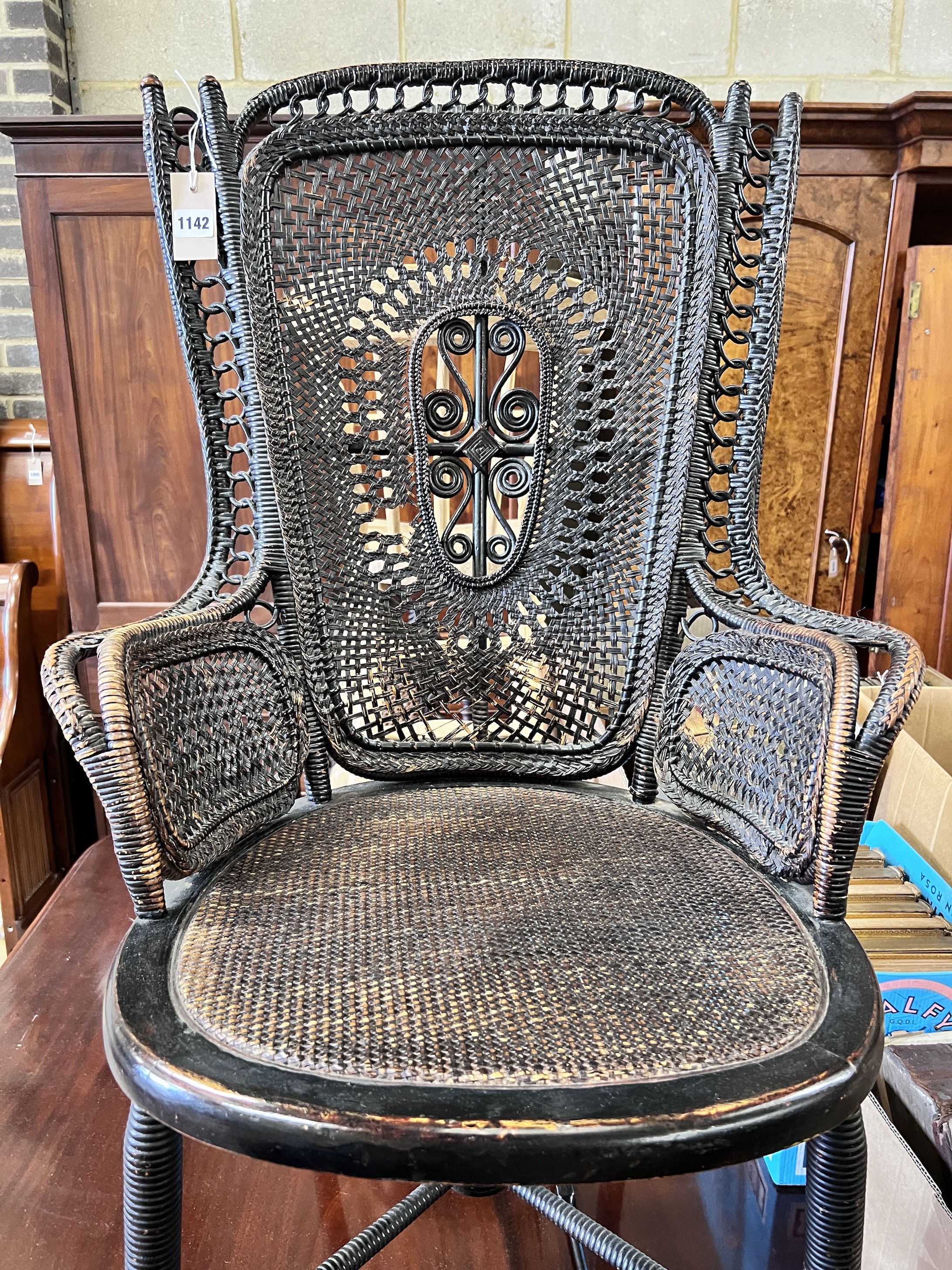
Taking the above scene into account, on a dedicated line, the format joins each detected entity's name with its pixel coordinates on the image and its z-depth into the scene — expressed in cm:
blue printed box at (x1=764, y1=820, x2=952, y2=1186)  106
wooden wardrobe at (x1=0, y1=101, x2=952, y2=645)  177
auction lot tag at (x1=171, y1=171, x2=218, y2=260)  87
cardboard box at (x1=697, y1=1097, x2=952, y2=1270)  82
